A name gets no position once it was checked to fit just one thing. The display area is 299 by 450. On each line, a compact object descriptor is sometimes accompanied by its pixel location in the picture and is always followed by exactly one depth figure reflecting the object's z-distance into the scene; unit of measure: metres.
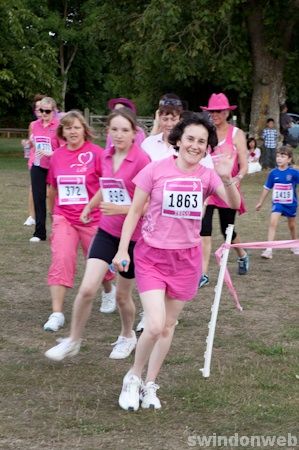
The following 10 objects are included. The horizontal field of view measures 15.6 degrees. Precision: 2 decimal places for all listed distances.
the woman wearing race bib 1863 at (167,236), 6.67
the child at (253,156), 33.52
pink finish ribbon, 8.15
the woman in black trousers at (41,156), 15.00
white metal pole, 7.55
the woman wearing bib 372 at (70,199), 9.26
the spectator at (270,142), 34.97
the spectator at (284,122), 37.14
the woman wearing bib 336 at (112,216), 7.76
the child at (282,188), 14.53
